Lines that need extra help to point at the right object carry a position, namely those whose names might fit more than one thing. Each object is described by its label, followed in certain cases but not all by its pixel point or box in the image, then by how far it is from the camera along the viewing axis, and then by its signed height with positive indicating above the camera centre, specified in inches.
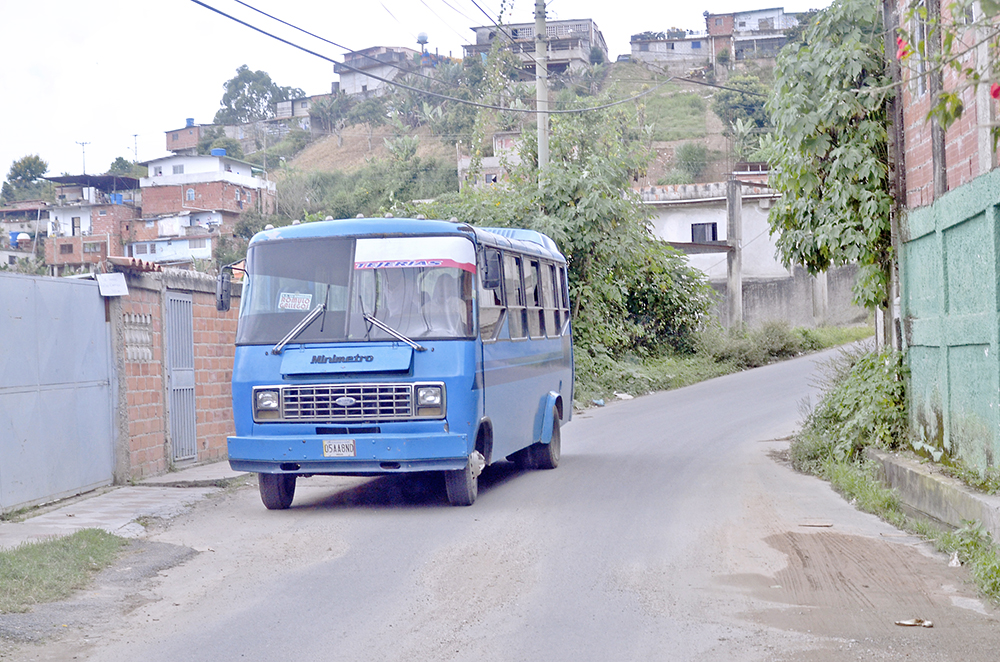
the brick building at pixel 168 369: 465.4 -20.7
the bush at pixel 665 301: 1088.8 +11.2
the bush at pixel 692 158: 2790.8 +418.7
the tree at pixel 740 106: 3002.0 +616.9
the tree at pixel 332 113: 3937.0 +801.5
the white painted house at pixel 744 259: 1477.2 +78.1
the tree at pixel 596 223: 932.6 +83.2
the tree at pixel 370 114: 3806.6 +770.8
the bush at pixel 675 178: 2660.9 +348.2
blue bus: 367.9 -12.0
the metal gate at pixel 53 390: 380.5 -23.7
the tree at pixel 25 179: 3221.0 +478.5
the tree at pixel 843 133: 421.1 +72.1
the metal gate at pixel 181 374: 506.6 -23.5
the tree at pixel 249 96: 4311.0 +958.1
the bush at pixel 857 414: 415.8 -46.5
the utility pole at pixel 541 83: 917.8 +208.8
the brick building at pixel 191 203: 2632.9 +341.9
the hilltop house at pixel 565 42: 3769.7 +1028.5
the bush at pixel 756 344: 1171.3 -41.7
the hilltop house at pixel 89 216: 2566.4 +301.5
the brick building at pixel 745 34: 3981.3 +1071.0
